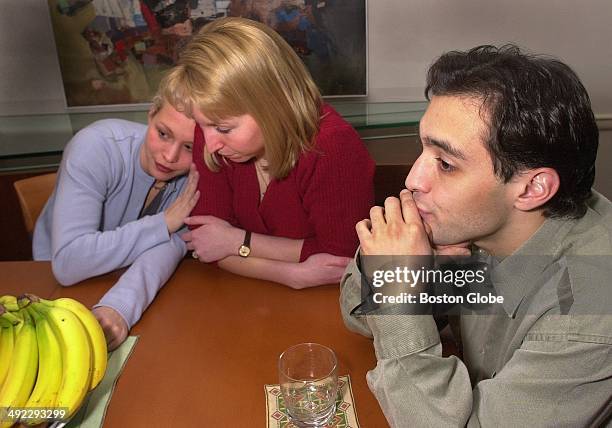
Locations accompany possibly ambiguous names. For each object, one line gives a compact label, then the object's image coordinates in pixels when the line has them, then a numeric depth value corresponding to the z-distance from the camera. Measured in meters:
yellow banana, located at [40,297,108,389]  1.10
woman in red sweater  1.42
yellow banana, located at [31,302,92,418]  1.02
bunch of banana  1.00
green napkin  1.09
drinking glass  1.07
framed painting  2.55
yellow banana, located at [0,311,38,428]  0.99
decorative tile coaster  1.07
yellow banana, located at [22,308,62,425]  1.02
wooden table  1.11
